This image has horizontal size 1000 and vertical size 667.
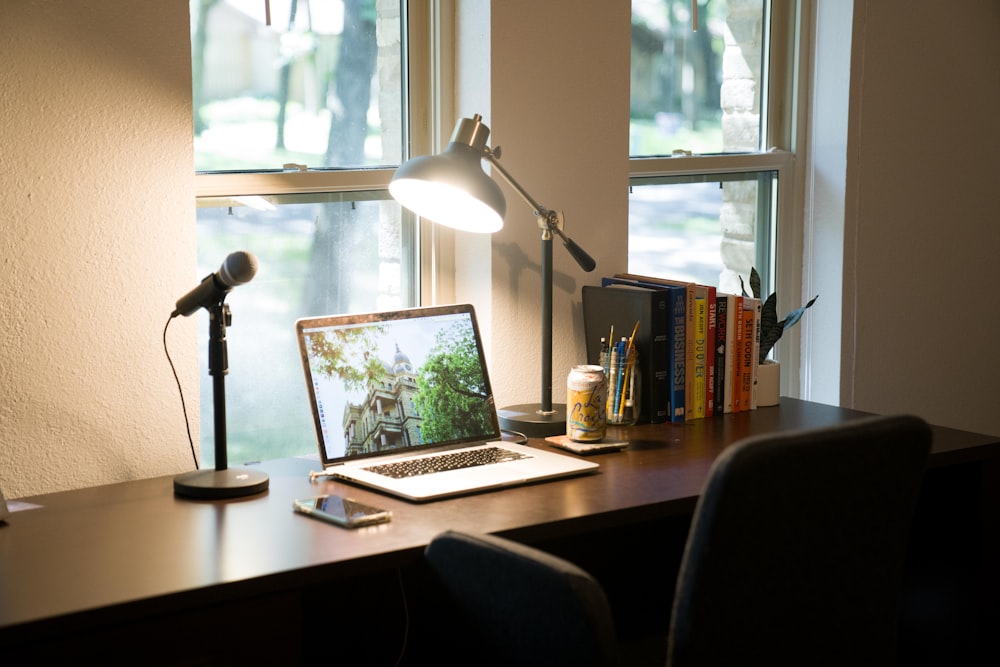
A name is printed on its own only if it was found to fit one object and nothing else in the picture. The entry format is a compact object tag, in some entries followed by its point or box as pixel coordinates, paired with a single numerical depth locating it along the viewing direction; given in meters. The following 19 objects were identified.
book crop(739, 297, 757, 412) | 2.38
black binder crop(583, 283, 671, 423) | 2.24
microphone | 1.70
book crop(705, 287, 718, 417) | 2.32
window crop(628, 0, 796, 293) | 2.65
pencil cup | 2.22
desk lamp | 1.91
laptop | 1.88
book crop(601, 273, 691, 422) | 2.26
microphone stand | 1.74
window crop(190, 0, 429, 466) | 2.09
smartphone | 1.61
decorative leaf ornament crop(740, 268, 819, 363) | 2.51
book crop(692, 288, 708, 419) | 2.30
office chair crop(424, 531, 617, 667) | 1.32
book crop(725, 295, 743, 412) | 2.36
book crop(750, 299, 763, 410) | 2.38
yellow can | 2.05
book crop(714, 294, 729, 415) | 2.34
